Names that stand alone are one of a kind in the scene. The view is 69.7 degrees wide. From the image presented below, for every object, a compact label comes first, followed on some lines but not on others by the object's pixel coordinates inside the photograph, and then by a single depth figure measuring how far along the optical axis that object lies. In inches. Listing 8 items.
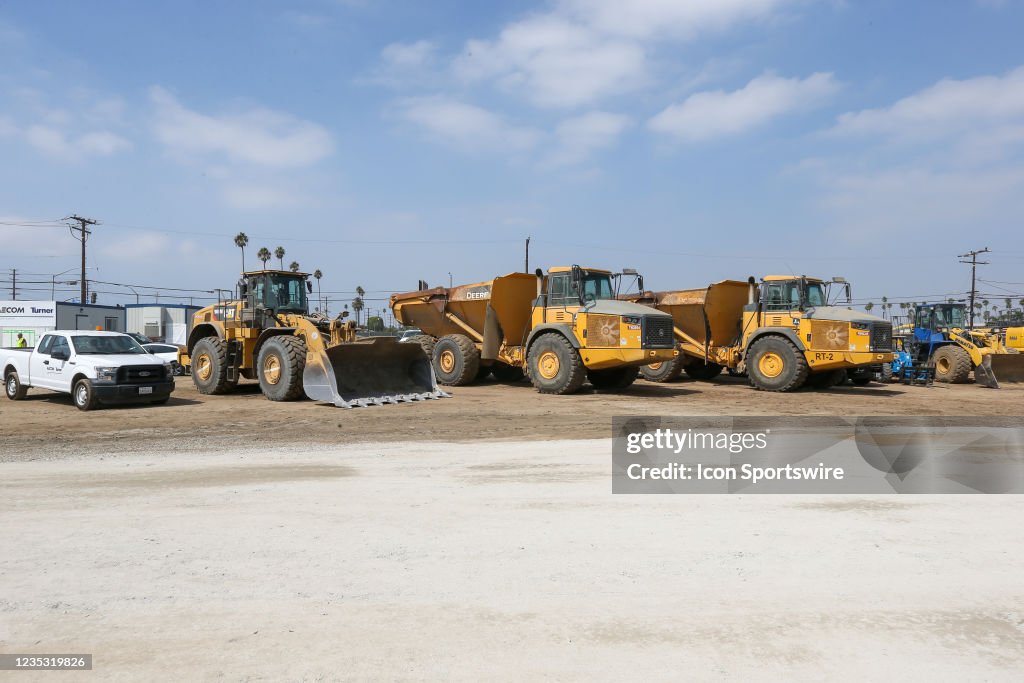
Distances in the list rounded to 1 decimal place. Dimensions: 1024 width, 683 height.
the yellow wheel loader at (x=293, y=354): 554.6
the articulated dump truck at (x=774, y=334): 667.4
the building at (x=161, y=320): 1791.3
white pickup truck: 527.5
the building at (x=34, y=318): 1561.3
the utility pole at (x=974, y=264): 2253.9
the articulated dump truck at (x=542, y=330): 622.2
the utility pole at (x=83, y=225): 1822.1
